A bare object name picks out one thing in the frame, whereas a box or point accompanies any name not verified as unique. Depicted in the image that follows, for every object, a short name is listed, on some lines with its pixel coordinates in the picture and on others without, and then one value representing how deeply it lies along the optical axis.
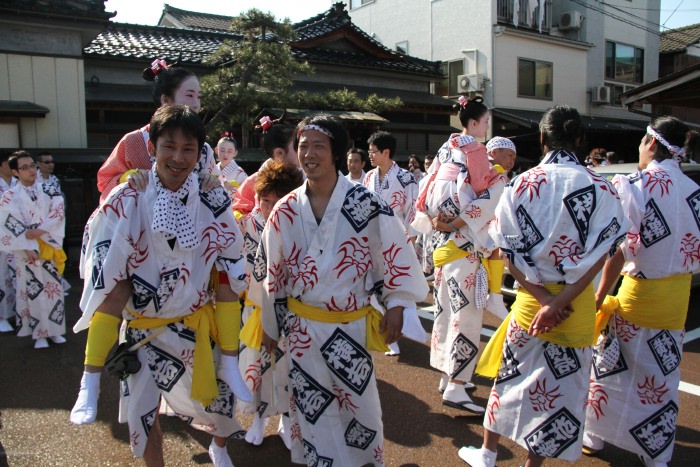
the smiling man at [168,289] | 2.41
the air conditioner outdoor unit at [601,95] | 21.97
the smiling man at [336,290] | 2.63
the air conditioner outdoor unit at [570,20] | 21.12
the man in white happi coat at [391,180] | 6.25
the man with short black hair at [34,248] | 5.59
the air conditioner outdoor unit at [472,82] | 18.94
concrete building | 19.22
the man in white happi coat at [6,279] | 6.39
